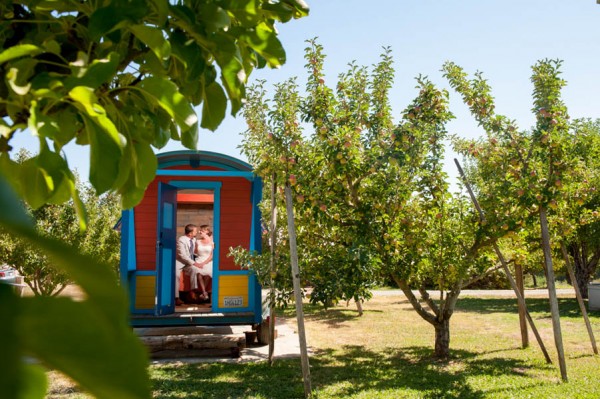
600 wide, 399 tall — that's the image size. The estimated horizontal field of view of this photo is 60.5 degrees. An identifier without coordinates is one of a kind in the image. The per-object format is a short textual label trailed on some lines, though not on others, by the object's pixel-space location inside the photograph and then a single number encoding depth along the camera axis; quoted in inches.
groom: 335.0
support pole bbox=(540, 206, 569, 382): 261.4
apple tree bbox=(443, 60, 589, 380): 265.9
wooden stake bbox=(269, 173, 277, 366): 272.7
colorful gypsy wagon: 307.6
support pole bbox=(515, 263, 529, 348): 334.6
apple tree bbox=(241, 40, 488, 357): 267.6
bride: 341.1
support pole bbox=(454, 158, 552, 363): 282.0
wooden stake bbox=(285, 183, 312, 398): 222.2
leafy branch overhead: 25.5
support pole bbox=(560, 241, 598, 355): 311.5
